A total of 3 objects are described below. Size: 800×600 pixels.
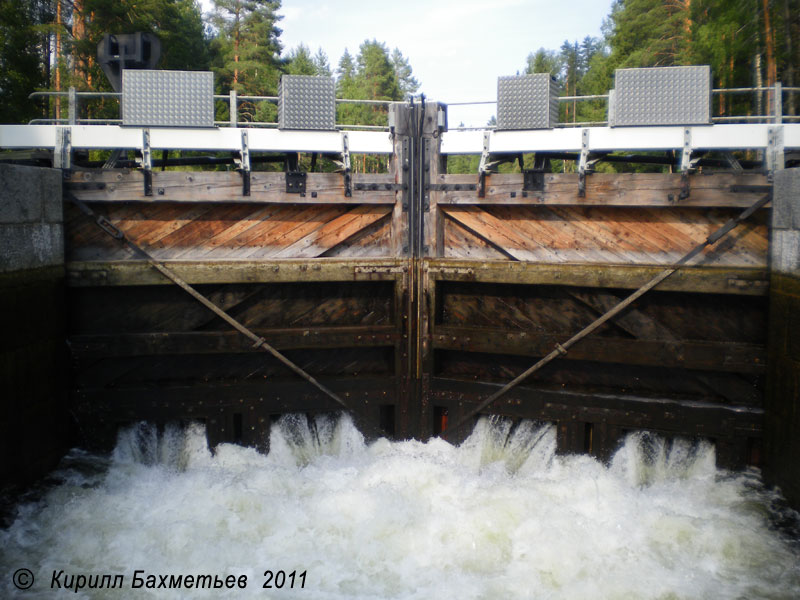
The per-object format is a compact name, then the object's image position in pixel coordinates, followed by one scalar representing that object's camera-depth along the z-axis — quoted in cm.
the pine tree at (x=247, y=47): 3782
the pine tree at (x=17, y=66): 2567
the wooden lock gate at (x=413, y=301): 755
